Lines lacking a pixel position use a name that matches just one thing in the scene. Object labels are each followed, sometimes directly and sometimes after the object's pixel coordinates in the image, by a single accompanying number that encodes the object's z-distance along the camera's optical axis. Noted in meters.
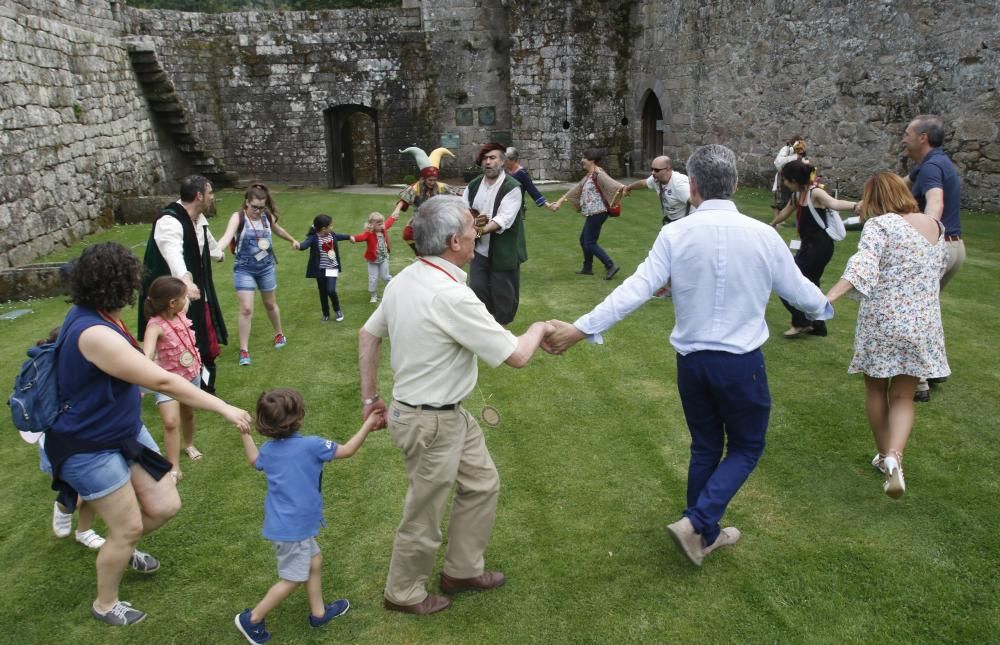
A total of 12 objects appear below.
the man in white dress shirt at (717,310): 3.41
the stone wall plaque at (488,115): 19.98
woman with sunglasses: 6.85
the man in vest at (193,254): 5.40
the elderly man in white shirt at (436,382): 3.17
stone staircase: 16.70
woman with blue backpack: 3.11
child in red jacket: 8.57
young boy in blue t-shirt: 3.18
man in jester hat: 7.70
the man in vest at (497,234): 6.57
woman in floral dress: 4.29
